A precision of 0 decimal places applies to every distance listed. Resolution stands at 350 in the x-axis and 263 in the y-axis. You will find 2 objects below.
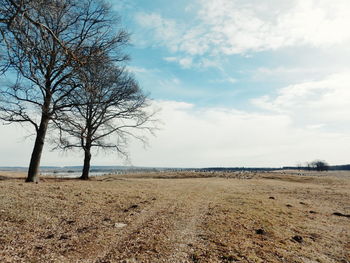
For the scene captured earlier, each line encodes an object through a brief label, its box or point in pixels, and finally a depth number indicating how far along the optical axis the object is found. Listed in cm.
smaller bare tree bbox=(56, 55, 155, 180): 2328
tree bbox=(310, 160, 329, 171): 11550
